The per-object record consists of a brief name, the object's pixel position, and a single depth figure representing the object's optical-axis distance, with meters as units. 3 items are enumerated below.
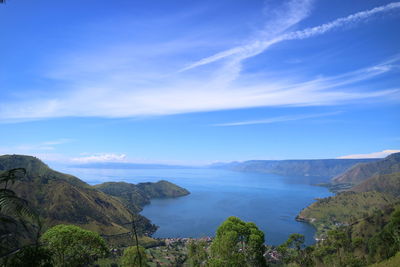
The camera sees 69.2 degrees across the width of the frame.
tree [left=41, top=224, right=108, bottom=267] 20.80
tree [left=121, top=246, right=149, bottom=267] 33.62
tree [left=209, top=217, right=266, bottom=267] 31.69
